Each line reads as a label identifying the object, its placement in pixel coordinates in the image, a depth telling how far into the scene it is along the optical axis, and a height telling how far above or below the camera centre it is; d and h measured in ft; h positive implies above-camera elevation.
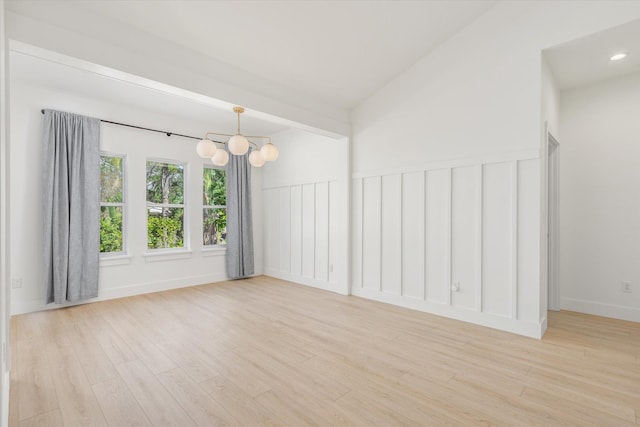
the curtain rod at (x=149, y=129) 14.94 +4.53
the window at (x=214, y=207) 19.21 +0.49
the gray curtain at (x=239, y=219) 19.45 -0.29
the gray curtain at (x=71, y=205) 13.15 +0.45
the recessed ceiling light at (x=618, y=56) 10.61 +5.51
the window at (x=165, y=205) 16.83 +0.55
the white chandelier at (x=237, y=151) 11.84 +2.58
